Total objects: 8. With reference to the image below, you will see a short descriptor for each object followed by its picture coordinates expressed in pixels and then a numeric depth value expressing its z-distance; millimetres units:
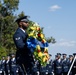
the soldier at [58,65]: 23422
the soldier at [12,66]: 25384
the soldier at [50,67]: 24838
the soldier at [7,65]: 26541
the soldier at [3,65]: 27642
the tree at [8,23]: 41844
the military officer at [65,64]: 23219
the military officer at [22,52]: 7133
